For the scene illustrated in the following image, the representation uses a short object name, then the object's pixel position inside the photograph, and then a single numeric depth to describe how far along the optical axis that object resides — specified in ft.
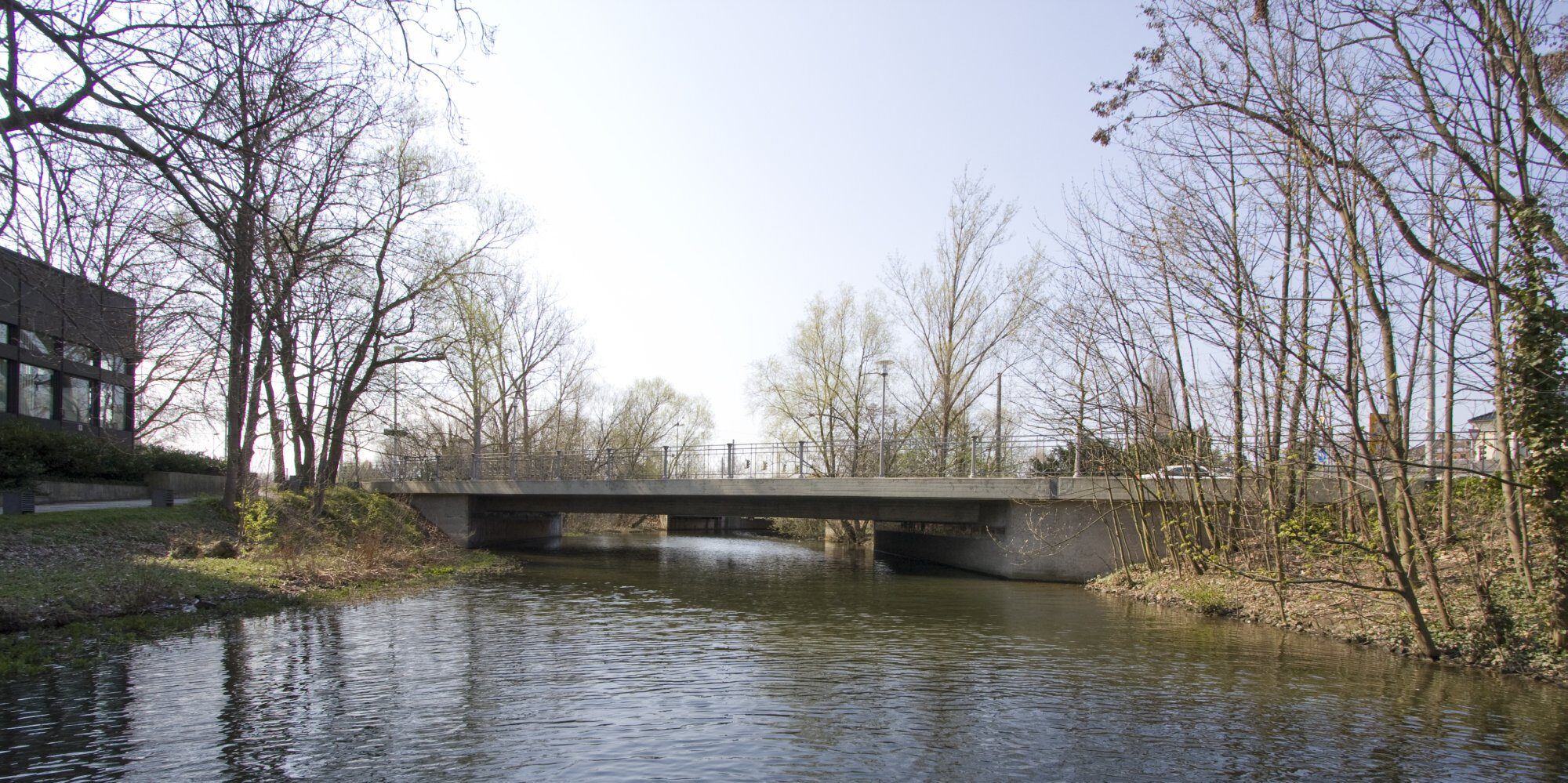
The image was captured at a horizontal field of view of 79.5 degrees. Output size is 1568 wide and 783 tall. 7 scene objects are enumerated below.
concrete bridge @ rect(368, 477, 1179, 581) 84.99
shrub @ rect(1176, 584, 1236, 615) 62.59
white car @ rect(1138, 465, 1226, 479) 66.62
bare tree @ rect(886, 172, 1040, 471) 131.54
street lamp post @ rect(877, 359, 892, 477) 97.99
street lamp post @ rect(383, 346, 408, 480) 106.47
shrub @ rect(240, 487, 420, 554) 70.74
